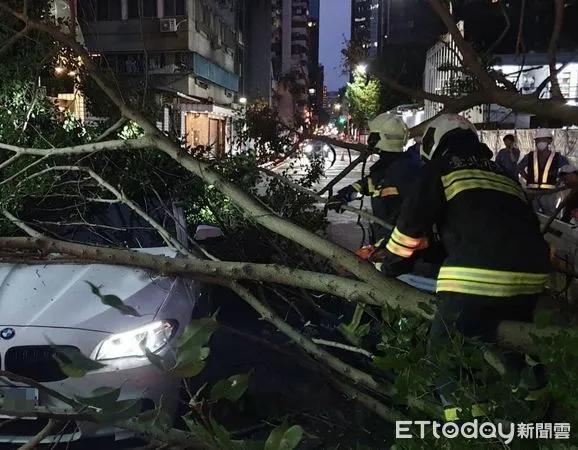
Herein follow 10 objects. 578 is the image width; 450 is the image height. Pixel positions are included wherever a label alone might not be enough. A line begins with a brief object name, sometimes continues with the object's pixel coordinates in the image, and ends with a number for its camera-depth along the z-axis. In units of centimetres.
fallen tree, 229
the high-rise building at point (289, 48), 6819
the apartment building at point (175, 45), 2947
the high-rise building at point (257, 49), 5409
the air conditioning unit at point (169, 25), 2938
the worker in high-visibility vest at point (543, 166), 744
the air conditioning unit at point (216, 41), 3631
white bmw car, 299
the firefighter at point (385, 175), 378
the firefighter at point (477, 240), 225
